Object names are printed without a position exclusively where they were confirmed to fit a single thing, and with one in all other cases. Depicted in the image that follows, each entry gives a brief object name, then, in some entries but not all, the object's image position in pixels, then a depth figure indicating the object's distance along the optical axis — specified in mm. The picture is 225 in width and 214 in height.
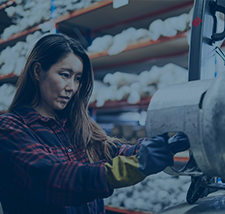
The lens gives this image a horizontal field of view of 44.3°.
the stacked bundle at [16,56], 3219
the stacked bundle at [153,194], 2158
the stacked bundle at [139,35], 2062
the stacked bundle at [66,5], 2605
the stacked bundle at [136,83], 2270
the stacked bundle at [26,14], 3023
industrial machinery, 604
